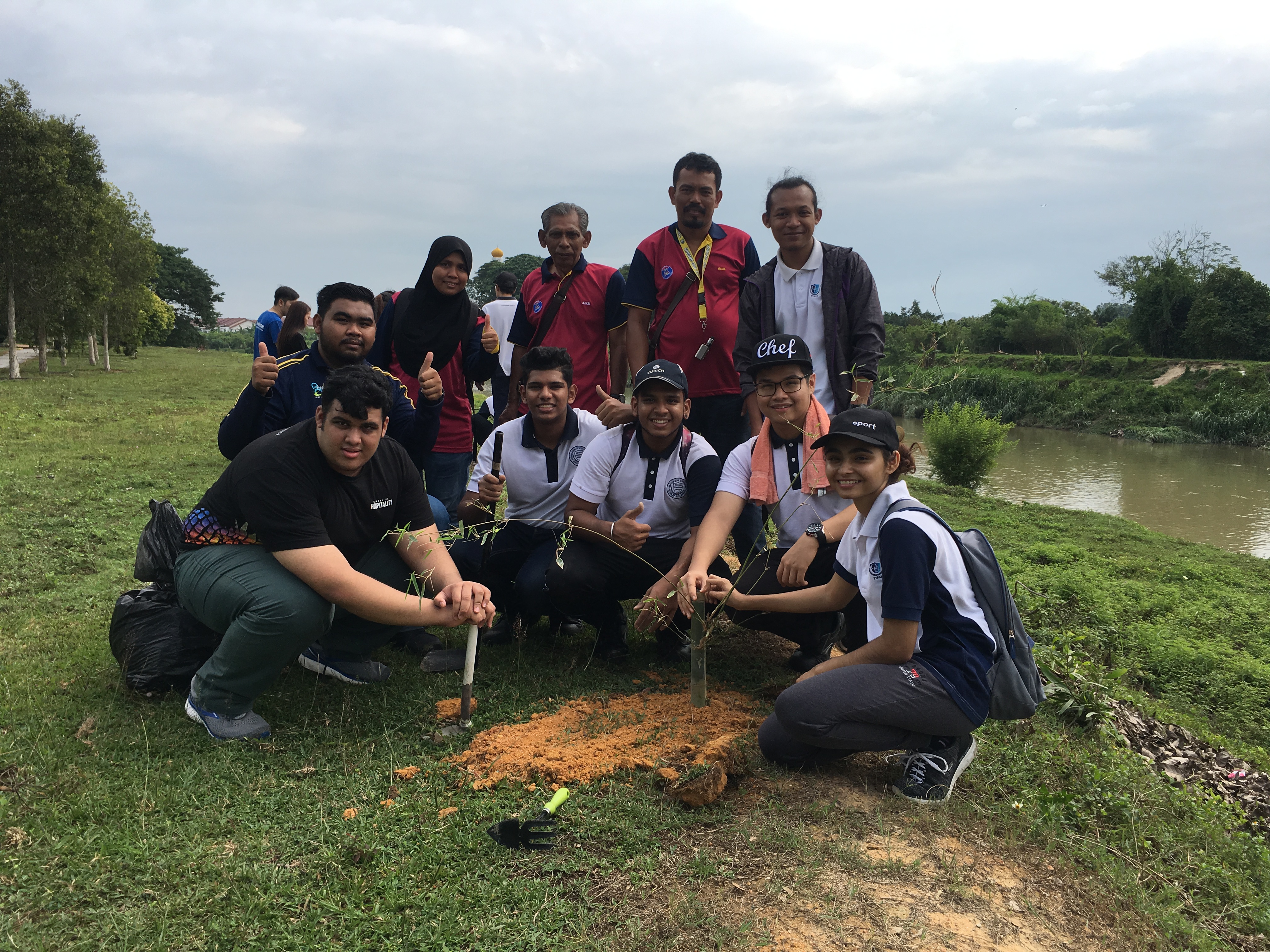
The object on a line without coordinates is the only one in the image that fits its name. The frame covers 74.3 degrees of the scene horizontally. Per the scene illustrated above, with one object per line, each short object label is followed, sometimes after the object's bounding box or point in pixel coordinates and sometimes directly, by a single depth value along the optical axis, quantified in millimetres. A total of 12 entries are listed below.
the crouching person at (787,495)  4023
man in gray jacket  4867
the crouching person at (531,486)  4523
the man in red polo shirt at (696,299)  5285
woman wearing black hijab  5184
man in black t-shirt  3449
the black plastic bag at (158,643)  3865
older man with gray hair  5453
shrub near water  15469
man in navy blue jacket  4344
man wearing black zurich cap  4320
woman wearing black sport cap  3098
